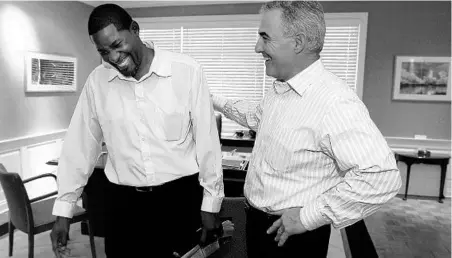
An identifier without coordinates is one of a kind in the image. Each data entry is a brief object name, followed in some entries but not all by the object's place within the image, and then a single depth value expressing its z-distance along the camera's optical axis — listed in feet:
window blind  19.17
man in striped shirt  3.50
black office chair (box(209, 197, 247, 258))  5.66
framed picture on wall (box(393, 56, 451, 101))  17.20
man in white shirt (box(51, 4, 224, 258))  4.63
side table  16.33
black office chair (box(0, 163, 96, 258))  8.66
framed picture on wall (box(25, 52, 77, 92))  14.53
